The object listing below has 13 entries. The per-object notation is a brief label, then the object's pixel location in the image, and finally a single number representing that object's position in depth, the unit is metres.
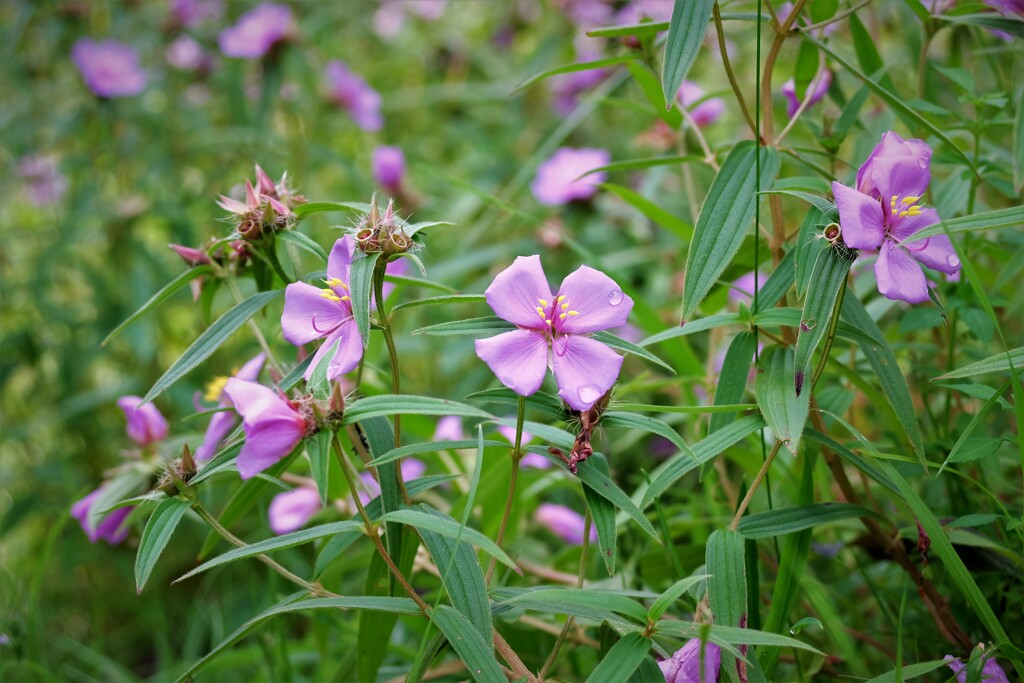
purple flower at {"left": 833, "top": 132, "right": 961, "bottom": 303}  0.49
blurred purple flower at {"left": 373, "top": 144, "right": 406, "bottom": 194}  1.02
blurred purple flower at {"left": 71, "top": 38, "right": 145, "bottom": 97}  0.98
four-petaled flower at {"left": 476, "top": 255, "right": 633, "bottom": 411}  0.49
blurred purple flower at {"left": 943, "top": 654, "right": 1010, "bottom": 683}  0.51
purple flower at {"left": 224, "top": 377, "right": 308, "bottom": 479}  0.48
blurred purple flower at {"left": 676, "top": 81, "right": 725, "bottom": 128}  0.81
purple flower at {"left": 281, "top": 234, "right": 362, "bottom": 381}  0.51
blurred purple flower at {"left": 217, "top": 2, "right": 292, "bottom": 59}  0.99
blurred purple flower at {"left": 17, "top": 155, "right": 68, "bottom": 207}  1.15
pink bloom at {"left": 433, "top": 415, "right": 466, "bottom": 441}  0.62
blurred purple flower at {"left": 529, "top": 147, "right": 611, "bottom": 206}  0.90
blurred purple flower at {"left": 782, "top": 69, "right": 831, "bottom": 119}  0.57
